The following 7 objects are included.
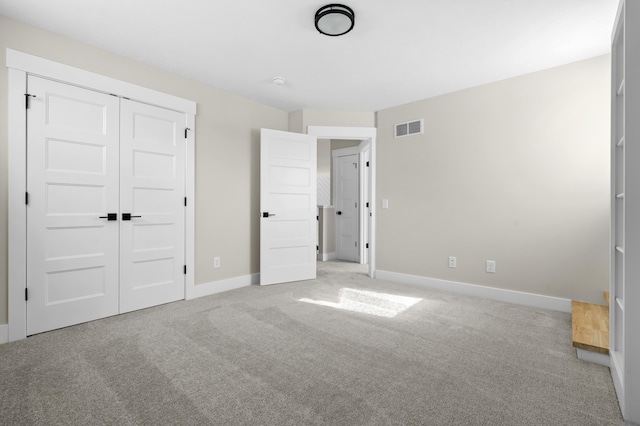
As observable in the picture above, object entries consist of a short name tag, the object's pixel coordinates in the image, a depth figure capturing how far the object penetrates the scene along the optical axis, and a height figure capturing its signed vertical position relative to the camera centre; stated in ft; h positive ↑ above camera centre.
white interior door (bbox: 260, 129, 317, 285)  13.65 +0.32
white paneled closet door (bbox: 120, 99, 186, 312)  9.95 +0.26
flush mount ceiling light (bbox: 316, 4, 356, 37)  7.39 +4.59
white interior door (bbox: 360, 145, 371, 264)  19.54 +0.24
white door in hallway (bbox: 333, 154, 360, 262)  20.22 +0.48
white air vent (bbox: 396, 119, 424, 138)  13.65 +3.70
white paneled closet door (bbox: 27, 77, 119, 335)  8.25 +0.22
